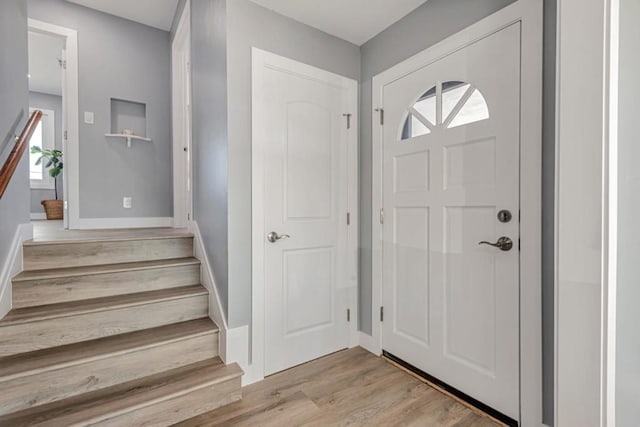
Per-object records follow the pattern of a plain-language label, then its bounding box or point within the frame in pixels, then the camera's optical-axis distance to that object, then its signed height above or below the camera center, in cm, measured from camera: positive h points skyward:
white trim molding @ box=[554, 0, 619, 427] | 99 -1
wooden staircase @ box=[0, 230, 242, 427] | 142 -75
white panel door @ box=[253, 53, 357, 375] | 200 +1
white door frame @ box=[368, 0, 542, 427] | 138 +2
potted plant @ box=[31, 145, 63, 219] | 486 +13
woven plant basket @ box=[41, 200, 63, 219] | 492 +3
